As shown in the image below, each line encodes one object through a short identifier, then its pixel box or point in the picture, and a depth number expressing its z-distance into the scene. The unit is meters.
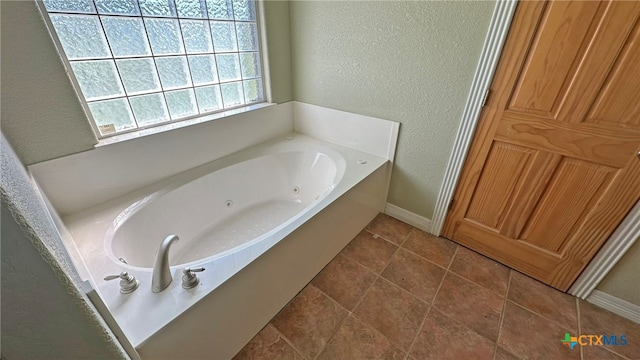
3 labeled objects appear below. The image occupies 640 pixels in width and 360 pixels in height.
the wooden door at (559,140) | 1.06
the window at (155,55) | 1.23
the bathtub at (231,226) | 0.92
